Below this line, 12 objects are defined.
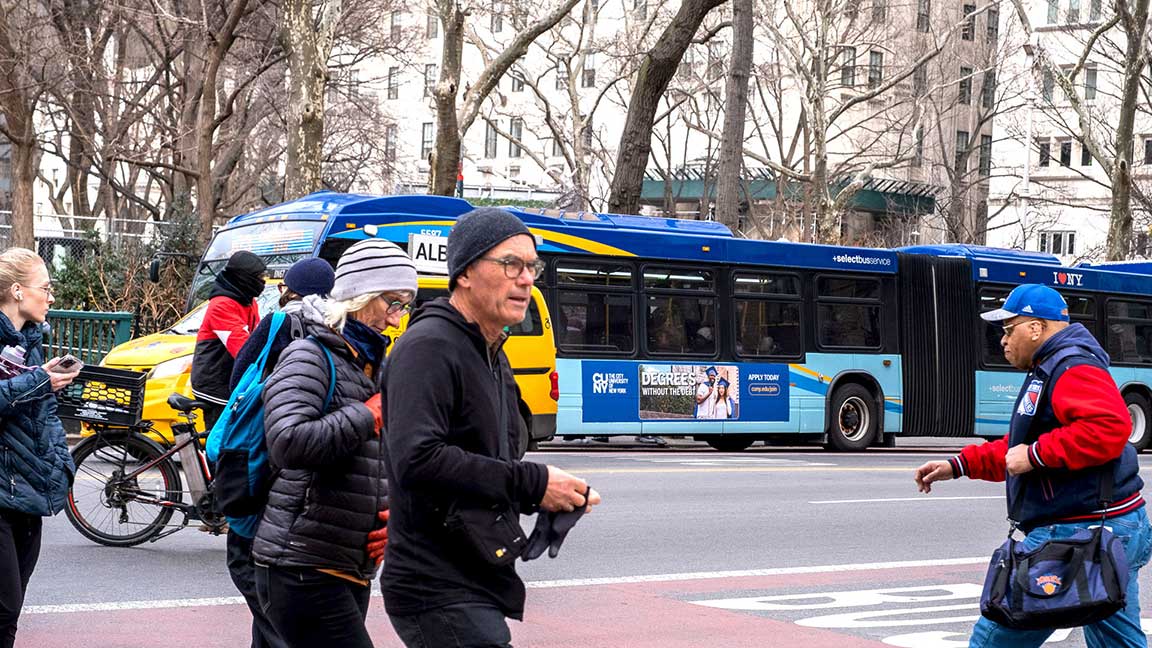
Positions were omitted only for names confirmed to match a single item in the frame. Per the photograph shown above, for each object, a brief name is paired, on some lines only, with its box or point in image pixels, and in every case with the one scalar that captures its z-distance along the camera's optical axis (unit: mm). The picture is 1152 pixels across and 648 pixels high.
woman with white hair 4094
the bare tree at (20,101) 25344
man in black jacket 3504
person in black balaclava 8367
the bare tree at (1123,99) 32812
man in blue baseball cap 5156
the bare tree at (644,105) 22062
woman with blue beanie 4809
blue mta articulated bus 17188
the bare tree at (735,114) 23641
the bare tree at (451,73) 22703
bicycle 9102
